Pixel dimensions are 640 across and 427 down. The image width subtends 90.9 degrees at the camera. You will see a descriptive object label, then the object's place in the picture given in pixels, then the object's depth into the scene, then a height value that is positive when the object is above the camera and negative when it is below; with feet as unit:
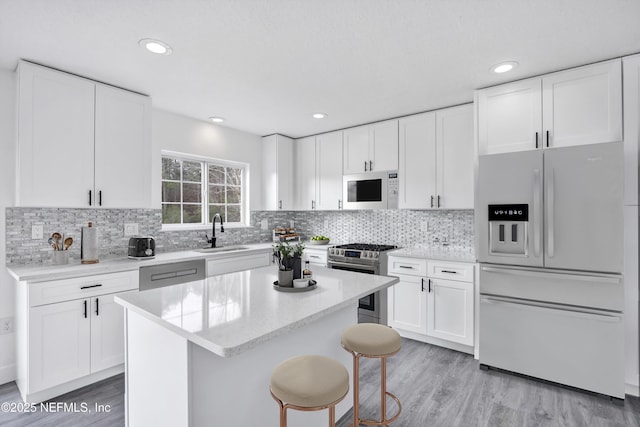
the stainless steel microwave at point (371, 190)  12.25 +0.97
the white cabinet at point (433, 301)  9.84 -2.92
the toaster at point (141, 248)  9.51 -1.04
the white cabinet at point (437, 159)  10.60 +1.95
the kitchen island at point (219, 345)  4.17 -2.07
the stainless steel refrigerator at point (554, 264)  7.29 -1.24
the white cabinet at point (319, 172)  13.99 +1.96
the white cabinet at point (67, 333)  7.20 -2.94
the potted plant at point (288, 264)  6.10 -0.98
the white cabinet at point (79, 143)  7.72 +1.93
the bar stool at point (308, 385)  3.89 -2.19
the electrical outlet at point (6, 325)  8.17 -2.92
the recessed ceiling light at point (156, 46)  6.72 +3.67
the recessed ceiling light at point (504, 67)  7.80 +3.74
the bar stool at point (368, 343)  5.43 -2.28
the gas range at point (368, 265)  11.53 -1.98
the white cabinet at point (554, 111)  7.63 +2.75
